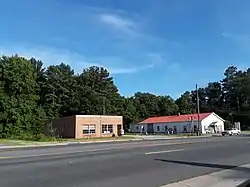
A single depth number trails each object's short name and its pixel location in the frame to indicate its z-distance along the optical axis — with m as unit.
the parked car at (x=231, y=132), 34.92
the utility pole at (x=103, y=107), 50.25
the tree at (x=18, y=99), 39.60
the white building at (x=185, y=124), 44.96
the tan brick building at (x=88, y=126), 33.68
